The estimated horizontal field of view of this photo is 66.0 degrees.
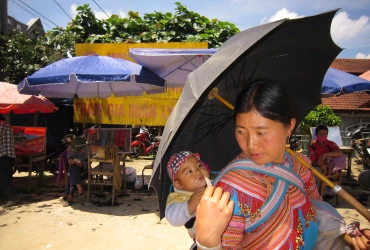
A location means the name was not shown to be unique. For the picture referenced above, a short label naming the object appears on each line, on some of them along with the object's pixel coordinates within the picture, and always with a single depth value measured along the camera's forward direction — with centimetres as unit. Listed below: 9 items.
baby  159
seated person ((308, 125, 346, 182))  546
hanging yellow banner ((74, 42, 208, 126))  989
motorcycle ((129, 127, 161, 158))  1078
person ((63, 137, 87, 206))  583
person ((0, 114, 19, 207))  588
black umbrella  123
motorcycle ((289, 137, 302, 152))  863
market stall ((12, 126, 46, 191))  675
